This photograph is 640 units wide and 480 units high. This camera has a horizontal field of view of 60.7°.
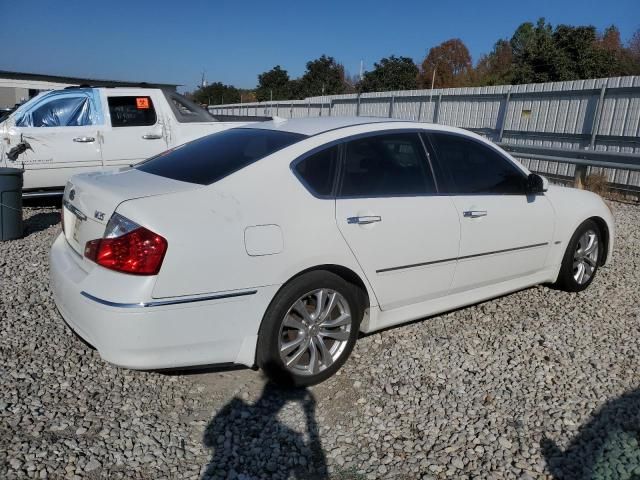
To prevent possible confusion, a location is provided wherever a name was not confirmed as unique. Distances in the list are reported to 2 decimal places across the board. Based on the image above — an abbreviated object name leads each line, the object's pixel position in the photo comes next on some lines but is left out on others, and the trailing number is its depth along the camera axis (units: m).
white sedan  2.82
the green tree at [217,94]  67.06
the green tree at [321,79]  53.41
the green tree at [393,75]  41.72
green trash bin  6.29
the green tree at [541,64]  28.80
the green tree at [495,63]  49.84
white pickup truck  7.49
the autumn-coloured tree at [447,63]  54.78
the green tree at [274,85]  56.78
